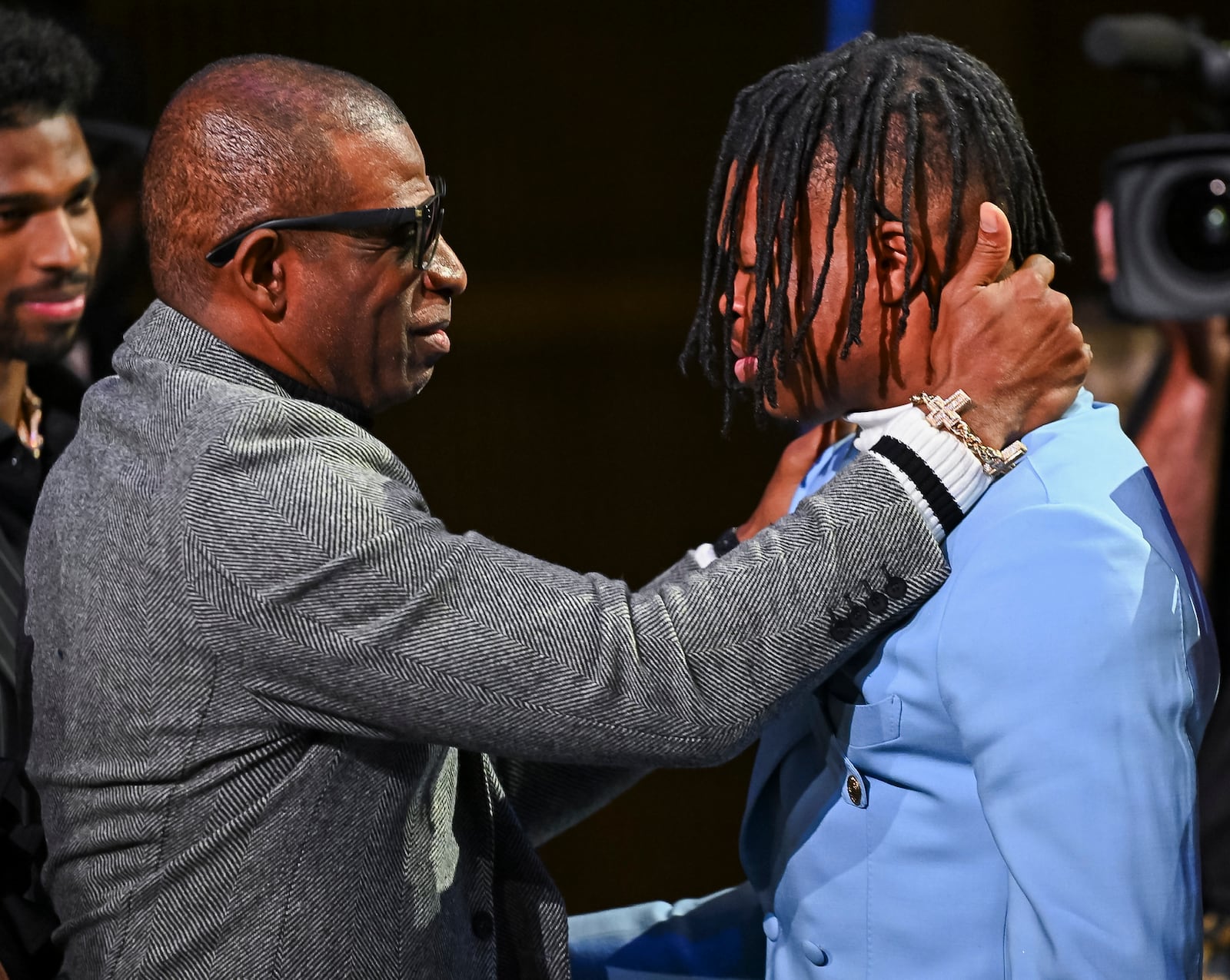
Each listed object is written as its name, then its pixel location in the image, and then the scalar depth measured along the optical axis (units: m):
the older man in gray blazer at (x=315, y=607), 4.29
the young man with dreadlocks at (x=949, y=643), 4.21
